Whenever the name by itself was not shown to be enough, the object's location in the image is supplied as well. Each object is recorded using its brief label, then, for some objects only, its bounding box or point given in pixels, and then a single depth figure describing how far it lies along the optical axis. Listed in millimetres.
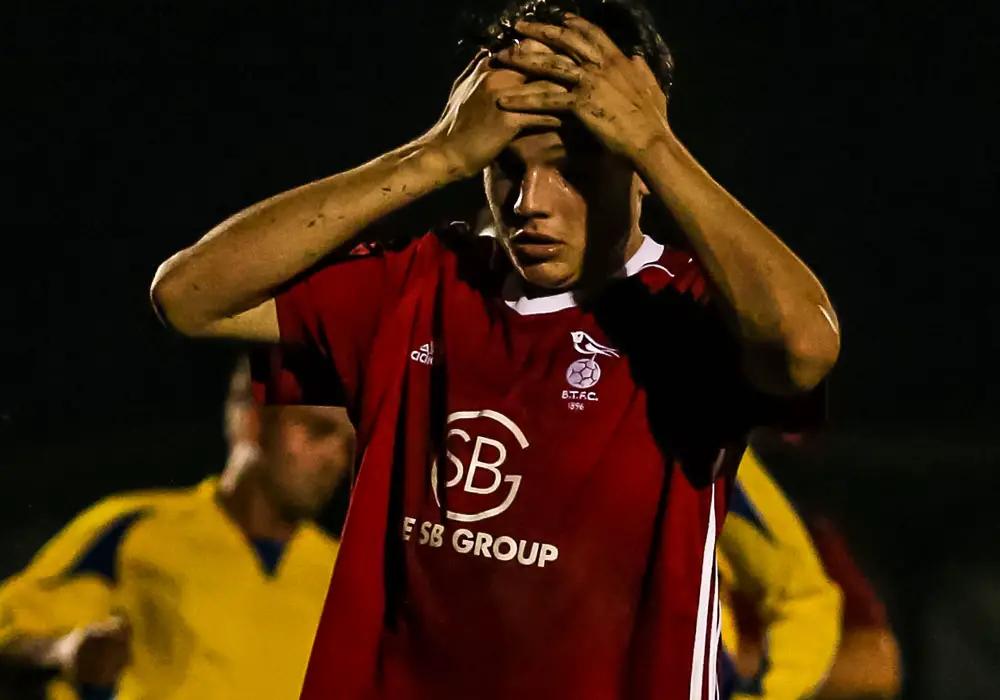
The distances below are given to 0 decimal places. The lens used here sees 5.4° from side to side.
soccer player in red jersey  10151
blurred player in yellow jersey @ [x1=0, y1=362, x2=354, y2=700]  12328
